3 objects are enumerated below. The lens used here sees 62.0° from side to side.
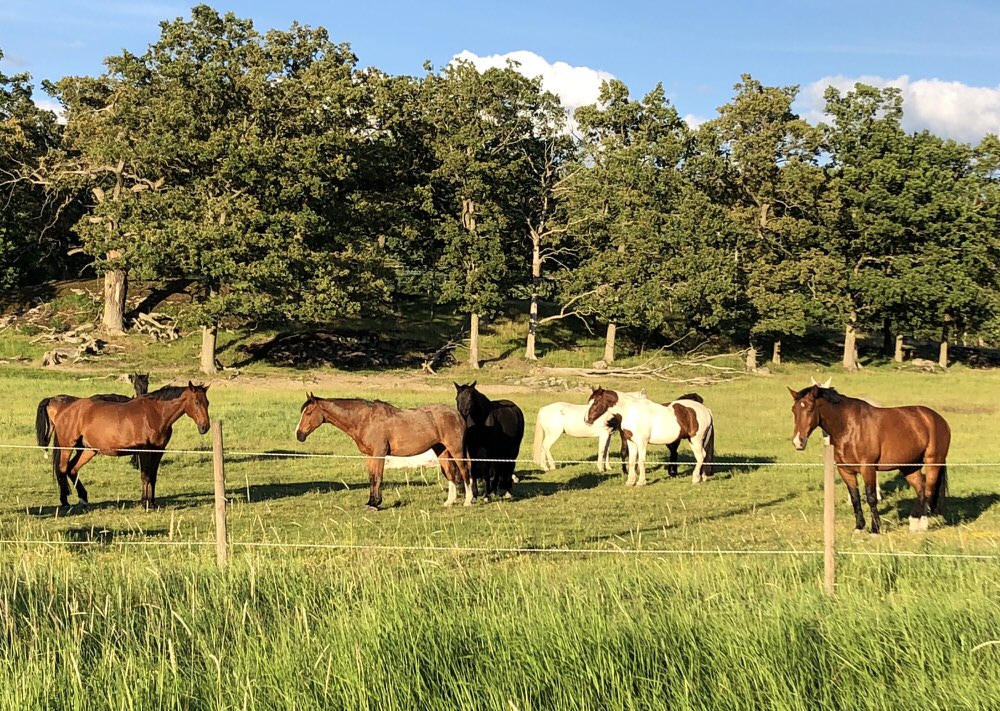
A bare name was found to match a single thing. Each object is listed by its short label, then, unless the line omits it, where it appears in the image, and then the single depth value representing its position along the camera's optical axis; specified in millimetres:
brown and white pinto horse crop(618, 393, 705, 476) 16969
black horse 13352
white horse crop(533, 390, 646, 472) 17047
